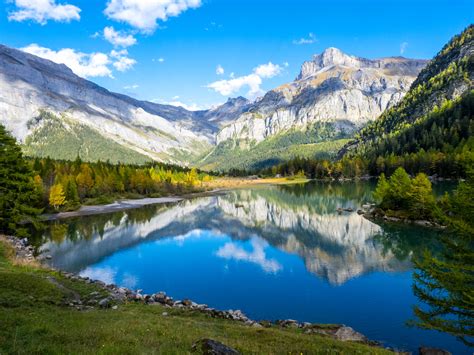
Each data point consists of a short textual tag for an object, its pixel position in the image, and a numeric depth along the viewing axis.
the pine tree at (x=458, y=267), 19.97
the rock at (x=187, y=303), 32.93
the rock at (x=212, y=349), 13.41
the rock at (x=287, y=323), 29.00
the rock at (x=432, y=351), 23.35
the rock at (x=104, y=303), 28.41
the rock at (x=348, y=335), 26.04
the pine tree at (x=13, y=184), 55.16
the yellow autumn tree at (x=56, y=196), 104.12
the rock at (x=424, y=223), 71.00
